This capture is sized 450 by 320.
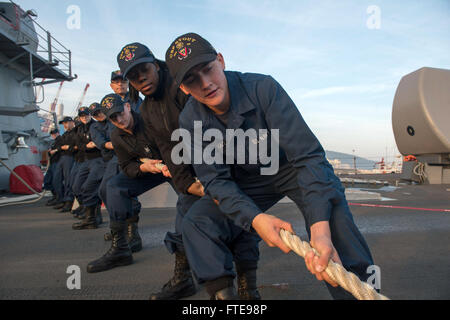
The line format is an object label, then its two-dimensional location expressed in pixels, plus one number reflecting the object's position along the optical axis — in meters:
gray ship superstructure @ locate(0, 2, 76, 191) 9.84
